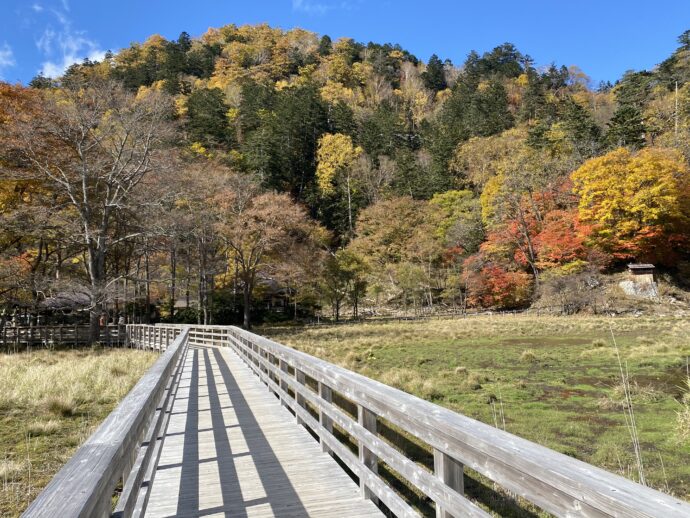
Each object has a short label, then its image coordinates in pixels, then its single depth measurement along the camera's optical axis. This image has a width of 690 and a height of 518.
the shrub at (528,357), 16.20
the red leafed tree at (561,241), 40.59
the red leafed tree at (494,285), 43.06
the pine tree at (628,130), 49.69
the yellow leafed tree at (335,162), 67.94
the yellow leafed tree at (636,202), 38.59
